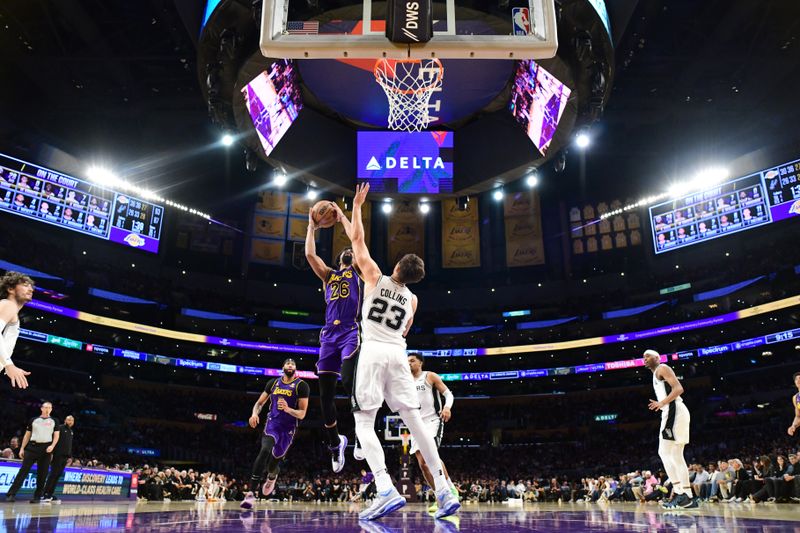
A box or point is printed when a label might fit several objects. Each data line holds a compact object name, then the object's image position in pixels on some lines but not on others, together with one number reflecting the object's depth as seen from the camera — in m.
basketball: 6.28
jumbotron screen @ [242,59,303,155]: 16.86
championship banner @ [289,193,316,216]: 35.62
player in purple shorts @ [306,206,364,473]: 7.36
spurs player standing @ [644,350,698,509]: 8.02
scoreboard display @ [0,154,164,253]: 27.45
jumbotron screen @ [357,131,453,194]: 20.23
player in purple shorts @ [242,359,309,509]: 8.74
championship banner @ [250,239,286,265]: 35.91
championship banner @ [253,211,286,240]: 35.69
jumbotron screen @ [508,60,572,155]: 16.48
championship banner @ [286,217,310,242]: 35.19
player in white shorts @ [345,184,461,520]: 5.20
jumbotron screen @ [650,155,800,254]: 28.94
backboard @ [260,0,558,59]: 6.80
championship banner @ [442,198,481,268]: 34.12
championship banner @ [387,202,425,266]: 35.81
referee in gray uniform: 10.05
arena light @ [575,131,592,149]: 18.25
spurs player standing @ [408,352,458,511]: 8.62
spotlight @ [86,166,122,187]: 30.64
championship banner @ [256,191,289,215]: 35.66
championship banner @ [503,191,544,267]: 35.38
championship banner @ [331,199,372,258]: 35.47
